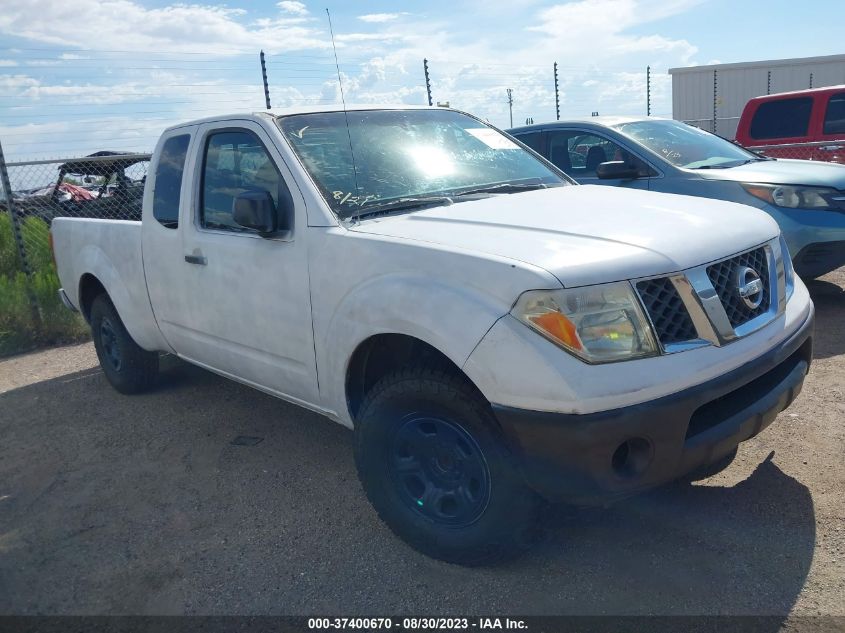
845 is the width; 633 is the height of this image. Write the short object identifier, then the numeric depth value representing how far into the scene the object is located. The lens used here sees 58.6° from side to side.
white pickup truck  2.51
